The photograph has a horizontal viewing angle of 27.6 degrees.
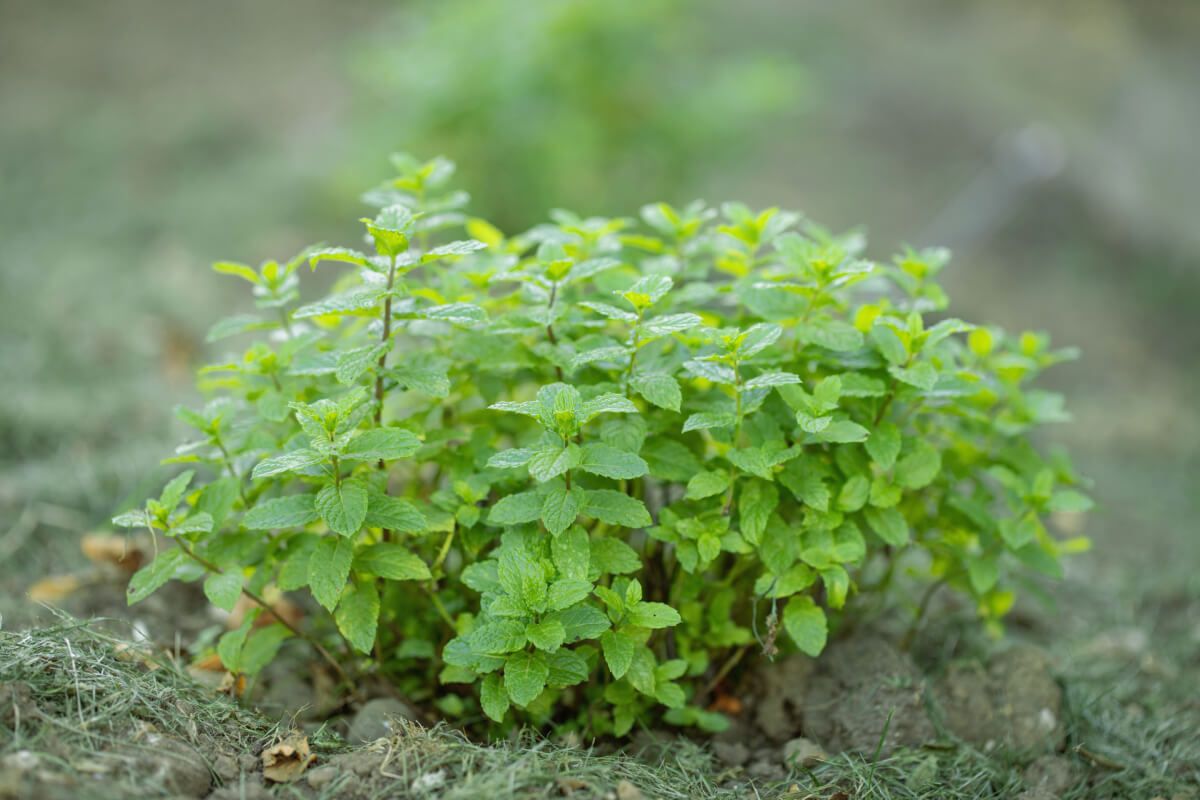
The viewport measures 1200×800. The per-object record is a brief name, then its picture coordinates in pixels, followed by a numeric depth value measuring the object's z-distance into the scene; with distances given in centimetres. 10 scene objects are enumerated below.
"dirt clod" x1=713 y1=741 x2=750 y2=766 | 116
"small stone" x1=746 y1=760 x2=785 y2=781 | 115
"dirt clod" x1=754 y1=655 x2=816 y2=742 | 119
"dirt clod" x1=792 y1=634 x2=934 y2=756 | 116
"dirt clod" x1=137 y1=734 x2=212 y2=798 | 105
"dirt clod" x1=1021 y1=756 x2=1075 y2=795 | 115
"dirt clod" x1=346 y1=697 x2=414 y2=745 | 113
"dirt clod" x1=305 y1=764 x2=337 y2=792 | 107
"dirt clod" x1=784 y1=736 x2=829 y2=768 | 115
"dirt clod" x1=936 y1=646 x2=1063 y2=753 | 118
